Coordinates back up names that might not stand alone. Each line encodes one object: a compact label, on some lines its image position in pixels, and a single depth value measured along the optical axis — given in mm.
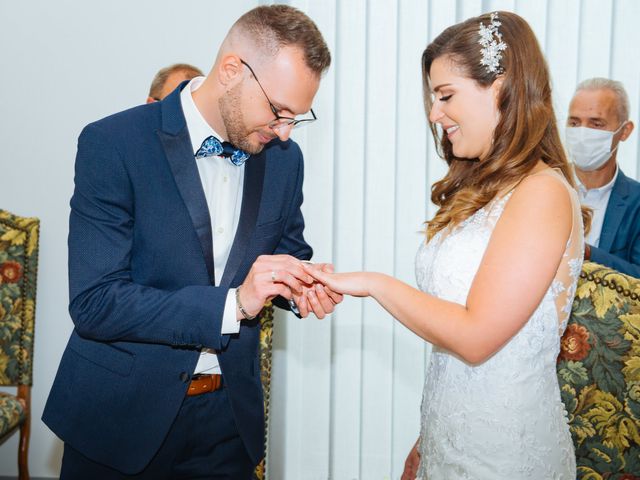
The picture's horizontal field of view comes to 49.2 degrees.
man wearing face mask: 3053
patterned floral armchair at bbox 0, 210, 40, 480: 3027
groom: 1644
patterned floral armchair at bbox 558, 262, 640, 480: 1891
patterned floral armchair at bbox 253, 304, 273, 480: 2410
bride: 1524
